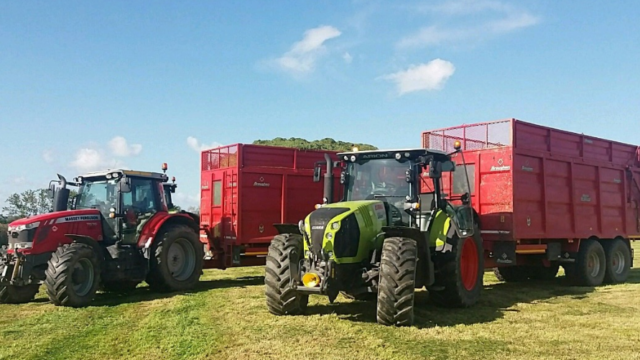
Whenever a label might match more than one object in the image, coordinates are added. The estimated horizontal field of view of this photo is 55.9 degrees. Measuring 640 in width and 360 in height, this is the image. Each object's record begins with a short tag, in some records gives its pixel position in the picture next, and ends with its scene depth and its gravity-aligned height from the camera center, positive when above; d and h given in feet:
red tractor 31.04 -1.37
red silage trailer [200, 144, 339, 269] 40.27 +1.66
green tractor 23.76 -0.96
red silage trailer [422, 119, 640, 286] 34.96 +1.53
